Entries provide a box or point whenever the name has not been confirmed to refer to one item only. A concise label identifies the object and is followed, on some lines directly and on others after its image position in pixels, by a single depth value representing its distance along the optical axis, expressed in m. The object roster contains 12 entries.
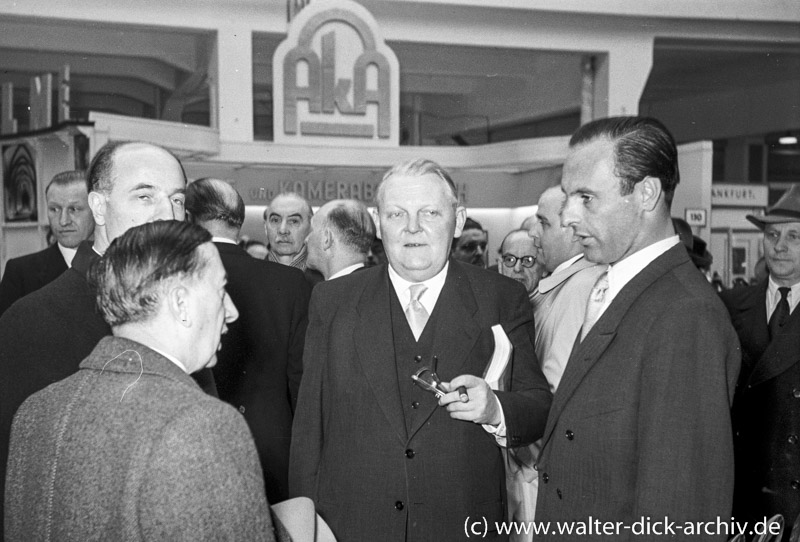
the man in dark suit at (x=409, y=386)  2.18
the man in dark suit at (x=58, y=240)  4.06
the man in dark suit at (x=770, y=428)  3.00
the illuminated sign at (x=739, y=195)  12.52
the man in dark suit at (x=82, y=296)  1.90
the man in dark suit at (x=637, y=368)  1.63
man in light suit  2.73
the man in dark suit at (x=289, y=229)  4.84
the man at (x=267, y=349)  3.13
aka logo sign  12.07
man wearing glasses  4.54
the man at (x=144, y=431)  1.20
